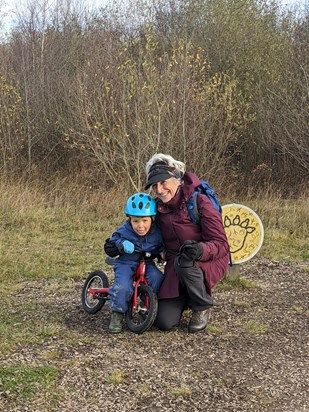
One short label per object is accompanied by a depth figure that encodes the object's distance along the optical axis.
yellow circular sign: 6.13
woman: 4.46
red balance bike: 4.42
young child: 4.51
